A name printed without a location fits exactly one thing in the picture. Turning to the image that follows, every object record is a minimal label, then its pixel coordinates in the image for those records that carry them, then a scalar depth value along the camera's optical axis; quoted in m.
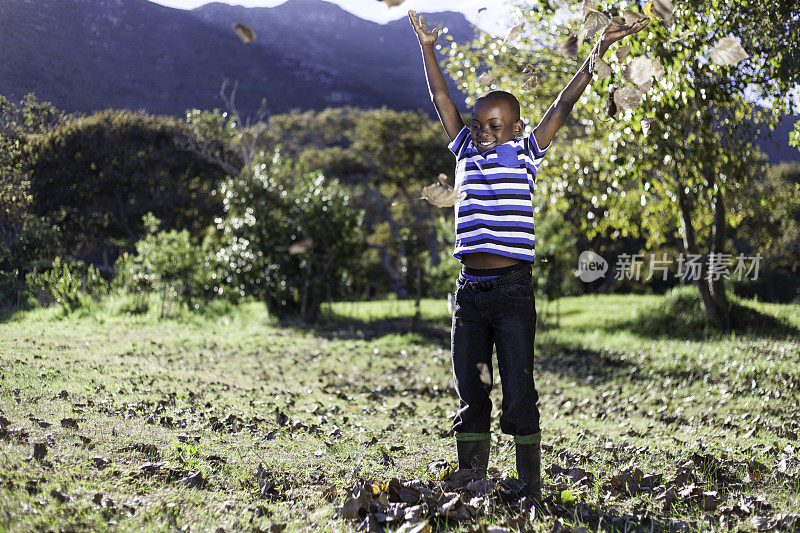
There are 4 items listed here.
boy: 2.81
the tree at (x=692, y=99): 5.12
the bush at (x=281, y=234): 13.38
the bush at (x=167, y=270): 11.01
